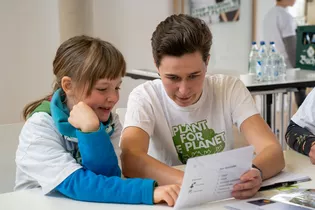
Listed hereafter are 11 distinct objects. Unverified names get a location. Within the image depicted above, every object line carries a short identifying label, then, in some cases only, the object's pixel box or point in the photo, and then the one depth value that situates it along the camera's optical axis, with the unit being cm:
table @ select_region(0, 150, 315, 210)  121
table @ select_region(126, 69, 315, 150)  338
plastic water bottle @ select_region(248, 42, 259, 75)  390
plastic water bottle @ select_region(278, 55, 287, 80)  379
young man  152
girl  125
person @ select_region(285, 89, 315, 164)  171
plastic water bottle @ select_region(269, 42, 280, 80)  373
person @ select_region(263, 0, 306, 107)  505
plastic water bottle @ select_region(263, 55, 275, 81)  365
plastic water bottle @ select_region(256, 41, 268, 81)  367
